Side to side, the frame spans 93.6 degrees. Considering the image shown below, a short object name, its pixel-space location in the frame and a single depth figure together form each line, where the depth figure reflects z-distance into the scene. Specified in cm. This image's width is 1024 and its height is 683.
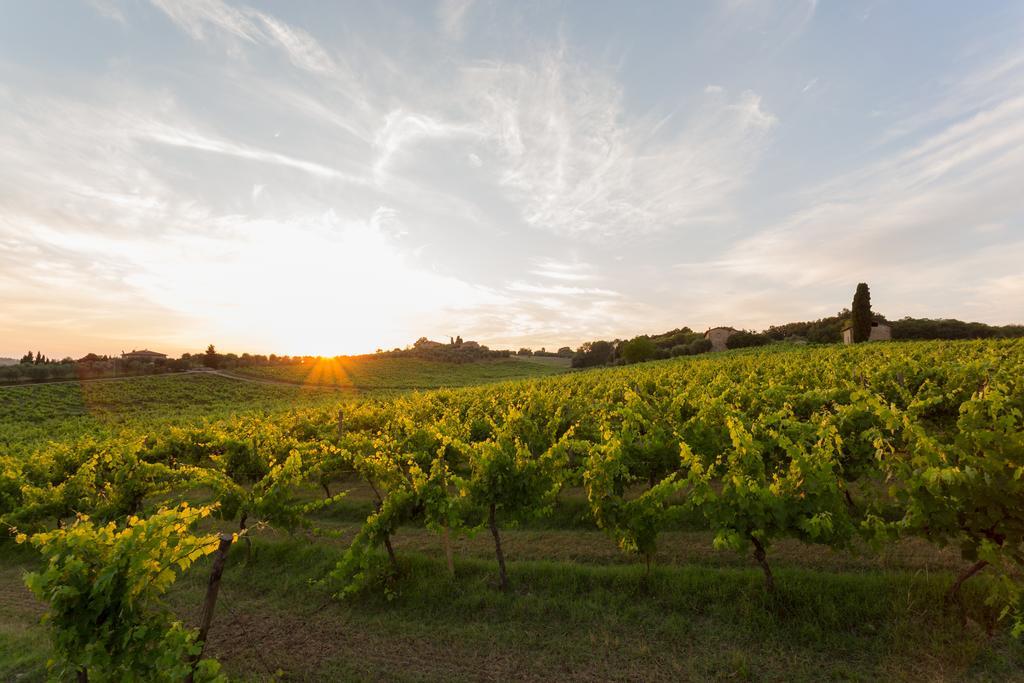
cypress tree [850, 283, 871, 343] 4888
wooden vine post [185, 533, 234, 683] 509
